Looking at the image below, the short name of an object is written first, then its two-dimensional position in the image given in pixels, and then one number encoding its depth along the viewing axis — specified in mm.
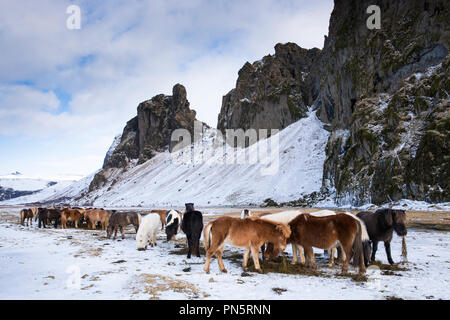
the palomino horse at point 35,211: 30155
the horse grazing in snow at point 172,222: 15582
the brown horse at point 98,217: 23234
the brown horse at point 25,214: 27898
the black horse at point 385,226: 9234
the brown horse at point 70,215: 24109
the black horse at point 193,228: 11008
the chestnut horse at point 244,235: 8344
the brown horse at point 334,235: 7855
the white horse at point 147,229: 13008
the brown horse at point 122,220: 16531
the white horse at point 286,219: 9141
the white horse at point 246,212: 13559
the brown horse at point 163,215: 21609
